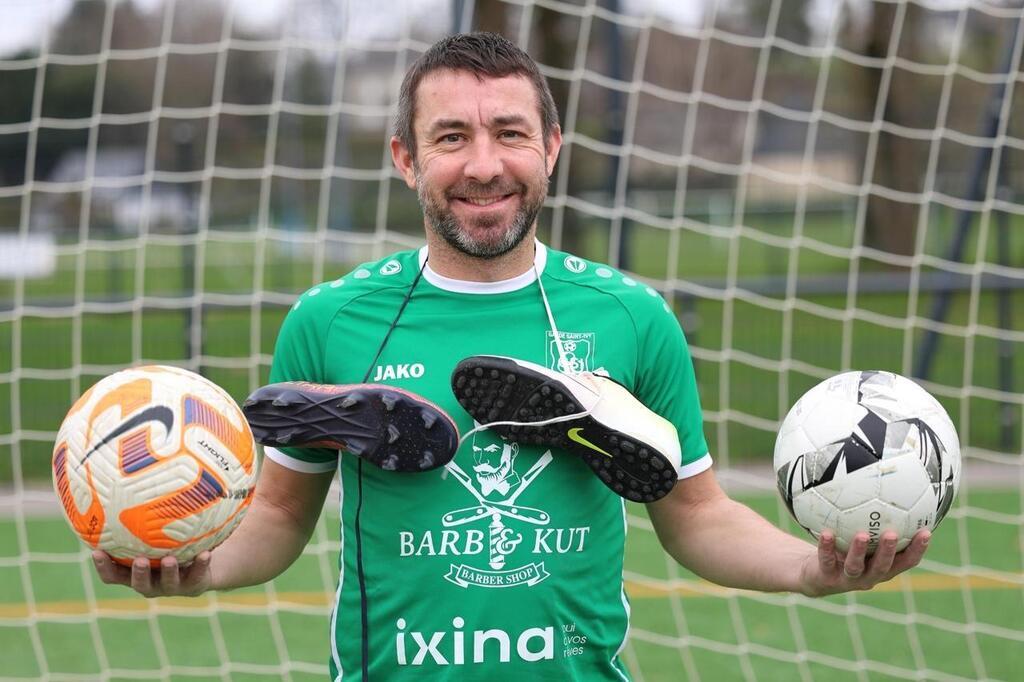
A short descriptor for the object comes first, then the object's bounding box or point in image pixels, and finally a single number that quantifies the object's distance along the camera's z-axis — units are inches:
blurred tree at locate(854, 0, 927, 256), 1013.0
